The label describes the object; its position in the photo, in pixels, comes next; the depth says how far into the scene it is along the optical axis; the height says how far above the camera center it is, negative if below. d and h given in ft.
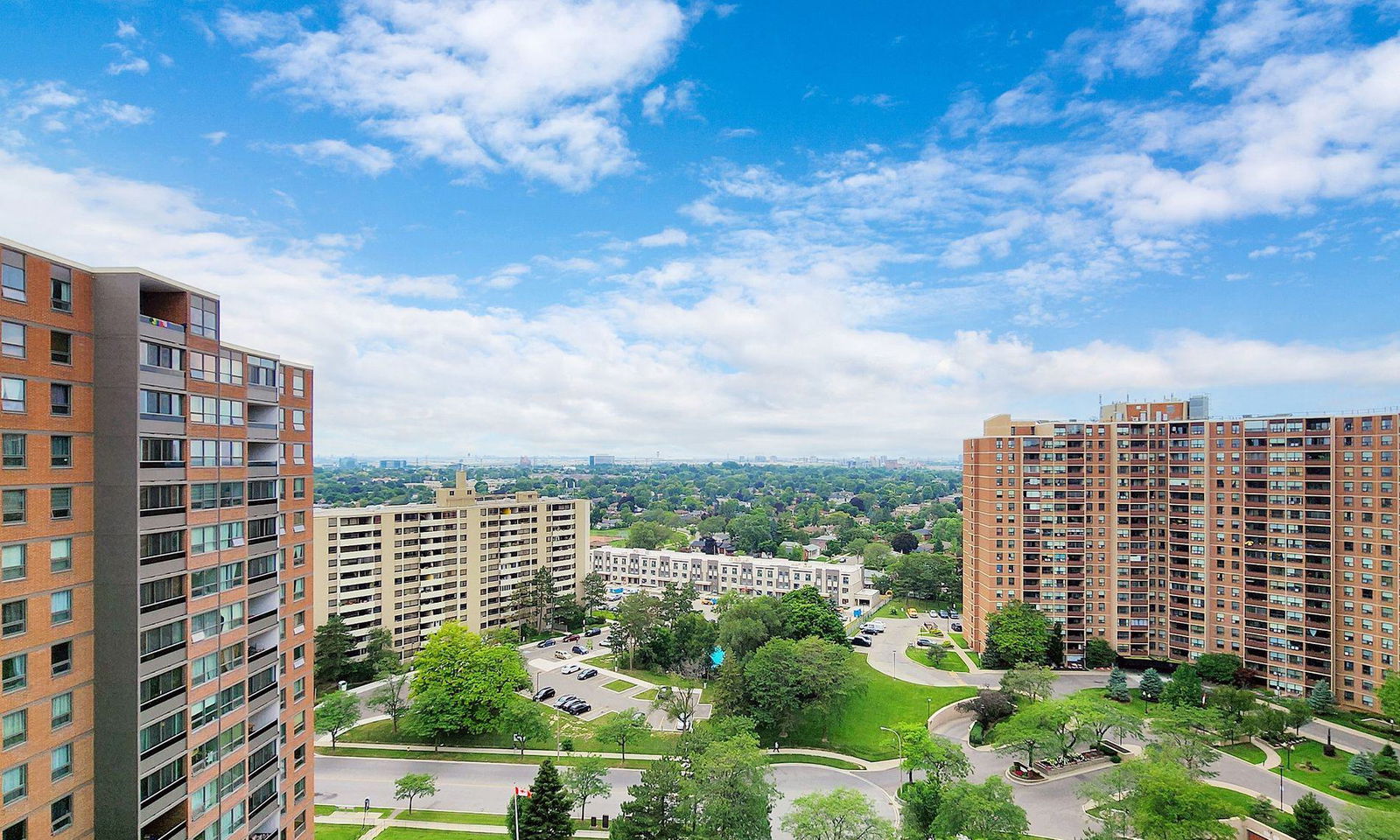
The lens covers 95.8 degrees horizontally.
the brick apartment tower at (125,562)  61.52 -15.04
